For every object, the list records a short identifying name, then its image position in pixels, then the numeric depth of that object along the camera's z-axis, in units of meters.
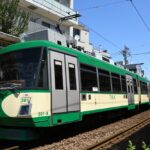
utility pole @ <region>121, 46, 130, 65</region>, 35.10
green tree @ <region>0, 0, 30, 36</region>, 12.72
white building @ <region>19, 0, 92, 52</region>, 16.54
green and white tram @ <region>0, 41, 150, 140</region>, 6.47
